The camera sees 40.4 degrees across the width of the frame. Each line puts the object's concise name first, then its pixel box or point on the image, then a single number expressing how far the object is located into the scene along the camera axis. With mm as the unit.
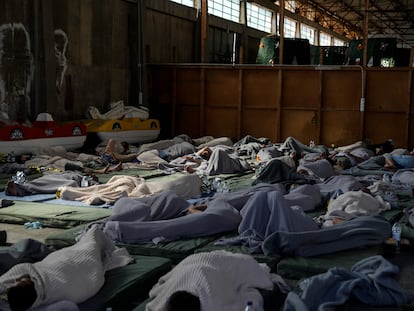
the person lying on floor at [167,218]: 6012
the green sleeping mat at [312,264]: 5156
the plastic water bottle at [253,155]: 14100
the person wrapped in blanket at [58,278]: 3656
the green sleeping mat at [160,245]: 5629
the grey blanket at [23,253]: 4680
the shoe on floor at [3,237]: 6086
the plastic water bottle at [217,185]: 9493
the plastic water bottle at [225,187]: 9367
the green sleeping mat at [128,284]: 4207
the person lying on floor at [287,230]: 5539
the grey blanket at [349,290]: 4113
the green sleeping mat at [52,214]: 7086
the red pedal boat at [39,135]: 11984
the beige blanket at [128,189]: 8484
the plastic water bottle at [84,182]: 9297
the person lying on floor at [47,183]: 8812
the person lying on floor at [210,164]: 11555
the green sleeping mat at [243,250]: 5335
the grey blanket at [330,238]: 5492
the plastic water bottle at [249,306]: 3611
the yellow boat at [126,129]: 14914
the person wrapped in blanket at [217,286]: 3586
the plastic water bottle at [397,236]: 6079
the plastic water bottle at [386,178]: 9989
